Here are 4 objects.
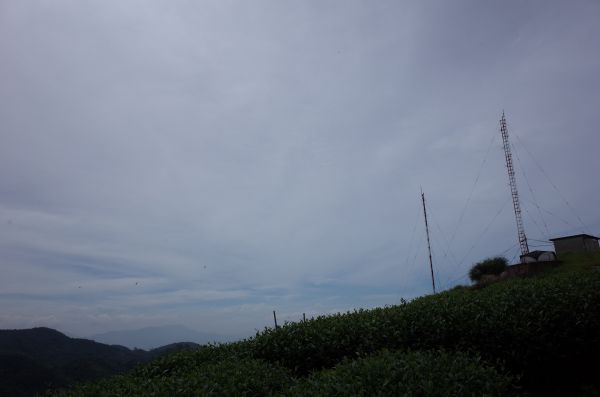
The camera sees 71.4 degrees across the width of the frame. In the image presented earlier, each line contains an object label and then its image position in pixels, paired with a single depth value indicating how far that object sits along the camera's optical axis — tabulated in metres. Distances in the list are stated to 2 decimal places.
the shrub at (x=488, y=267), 28.14
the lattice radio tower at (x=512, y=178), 31.91
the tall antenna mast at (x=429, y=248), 30.83
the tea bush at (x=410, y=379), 5.07
